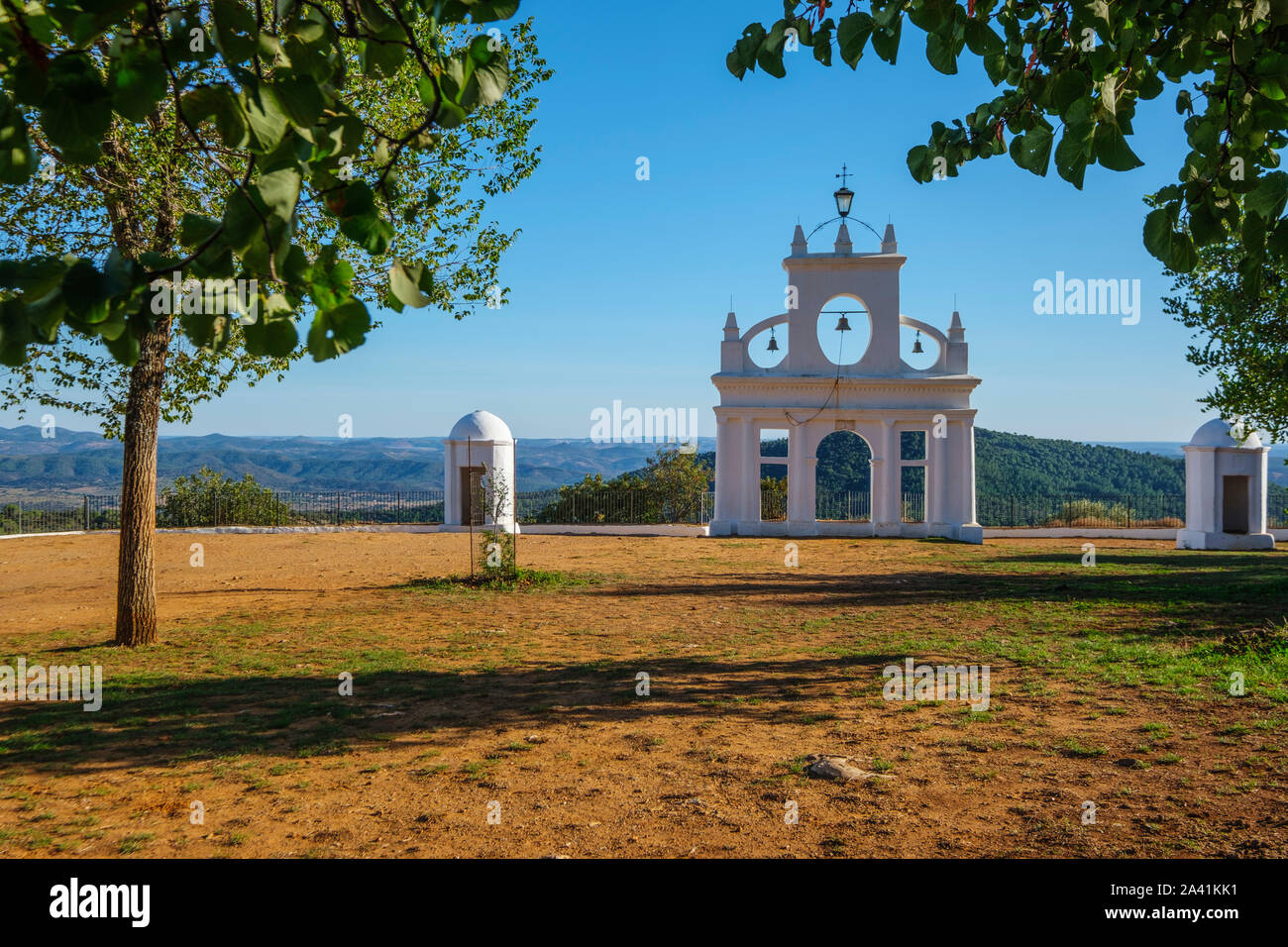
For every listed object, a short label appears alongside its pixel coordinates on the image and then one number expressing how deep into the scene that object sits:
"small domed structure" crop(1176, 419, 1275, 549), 23.88
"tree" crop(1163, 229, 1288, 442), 15.98
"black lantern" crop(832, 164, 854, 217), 26.23
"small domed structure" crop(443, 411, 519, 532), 26.48
